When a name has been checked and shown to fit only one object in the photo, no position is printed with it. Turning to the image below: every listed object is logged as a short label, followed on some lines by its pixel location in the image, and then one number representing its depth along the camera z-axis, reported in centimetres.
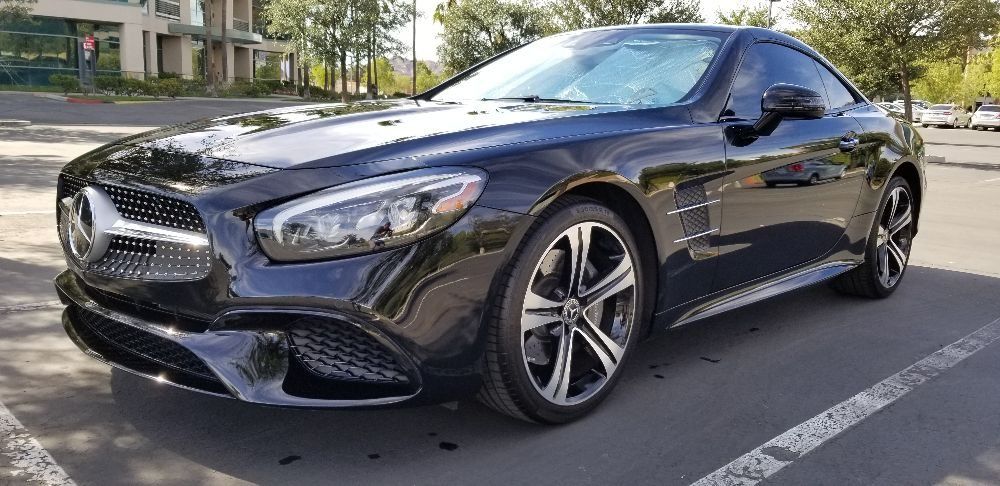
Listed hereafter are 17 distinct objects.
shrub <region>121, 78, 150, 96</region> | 3862
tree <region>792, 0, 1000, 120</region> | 2042
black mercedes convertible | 247
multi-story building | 4144
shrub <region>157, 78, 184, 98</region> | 3919
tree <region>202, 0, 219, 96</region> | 4344
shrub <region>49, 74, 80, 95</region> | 3728
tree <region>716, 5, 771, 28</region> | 4478
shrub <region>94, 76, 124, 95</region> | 3862
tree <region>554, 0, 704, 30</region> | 3359
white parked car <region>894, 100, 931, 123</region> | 5299
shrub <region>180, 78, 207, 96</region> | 4317
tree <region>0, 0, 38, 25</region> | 2720
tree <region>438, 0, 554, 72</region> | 4603
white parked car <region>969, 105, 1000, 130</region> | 4688
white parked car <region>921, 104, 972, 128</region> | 4950
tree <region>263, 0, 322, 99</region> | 4544
